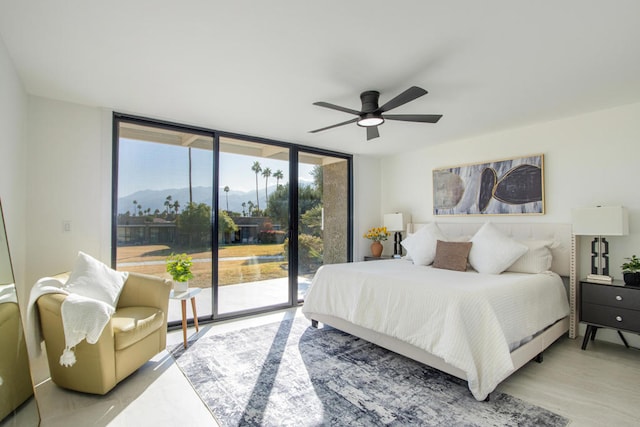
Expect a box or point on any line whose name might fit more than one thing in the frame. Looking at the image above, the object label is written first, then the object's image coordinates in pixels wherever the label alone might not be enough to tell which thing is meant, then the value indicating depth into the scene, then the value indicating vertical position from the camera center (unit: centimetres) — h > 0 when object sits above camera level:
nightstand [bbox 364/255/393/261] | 530 -66
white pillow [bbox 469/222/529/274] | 336 -36
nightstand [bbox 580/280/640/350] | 288 -84
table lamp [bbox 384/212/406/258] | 511 -12
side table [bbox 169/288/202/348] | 320 -78
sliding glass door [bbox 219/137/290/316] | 418 -10
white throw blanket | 205 -66
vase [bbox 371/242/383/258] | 535 -51
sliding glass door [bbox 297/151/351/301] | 490 +10
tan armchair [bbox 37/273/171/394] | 217 -93
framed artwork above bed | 390 +40
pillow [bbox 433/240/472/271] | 361 -43
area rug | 204 -127
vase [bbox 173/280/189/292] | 337 -70
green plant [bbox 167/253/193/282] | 337 -52
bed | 225 -77
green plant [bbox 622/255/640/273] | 298 -46
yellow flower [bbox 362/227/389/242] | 536 -26
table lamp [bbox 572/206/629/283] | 302 -10
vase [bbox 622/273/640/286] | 296 -58
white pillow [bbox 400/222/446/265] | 395 -33
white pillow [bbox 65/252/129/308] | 248 -50
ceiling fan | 270 +91
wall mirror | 170 -82
